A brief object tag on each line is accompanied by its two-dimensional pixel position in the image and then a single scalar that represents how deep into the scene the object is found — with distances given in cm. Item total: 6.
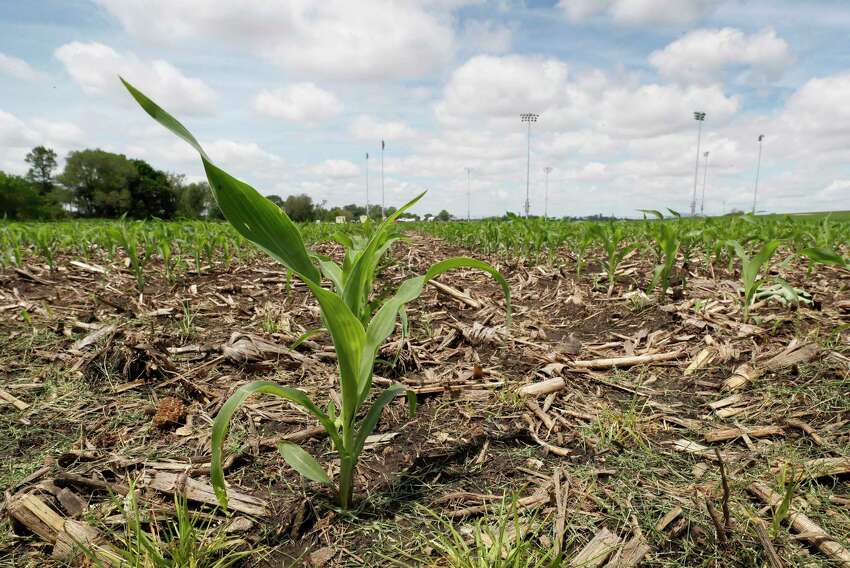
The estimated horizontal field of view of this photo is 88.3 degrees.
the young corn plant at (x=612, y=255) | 358
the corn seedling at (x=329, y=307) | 93
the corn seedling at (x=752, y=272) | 255
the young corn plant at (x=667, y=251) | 314
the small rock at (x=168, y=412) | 171
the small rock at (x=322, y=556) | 112
